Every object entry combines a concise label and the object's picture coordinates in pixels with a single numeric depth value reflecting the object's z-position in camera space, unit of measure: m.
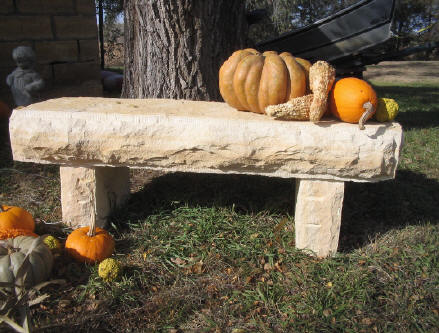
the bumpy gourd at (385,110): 2.23
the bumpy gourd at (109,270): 2.18
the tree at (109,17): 8.31
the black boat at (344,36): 5.91
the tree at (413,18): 16.32
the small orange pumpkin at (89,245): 2.32
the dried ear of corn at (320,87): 2.13
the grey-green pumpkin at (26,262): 1.96
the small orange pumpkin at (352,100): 2.12
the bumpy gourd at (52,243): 2.35
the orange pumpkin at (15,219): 2.37
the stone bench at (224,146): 2.12
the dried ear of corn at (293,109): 2.16
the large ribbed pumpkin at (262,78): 2.22
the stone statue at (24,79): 4.66
